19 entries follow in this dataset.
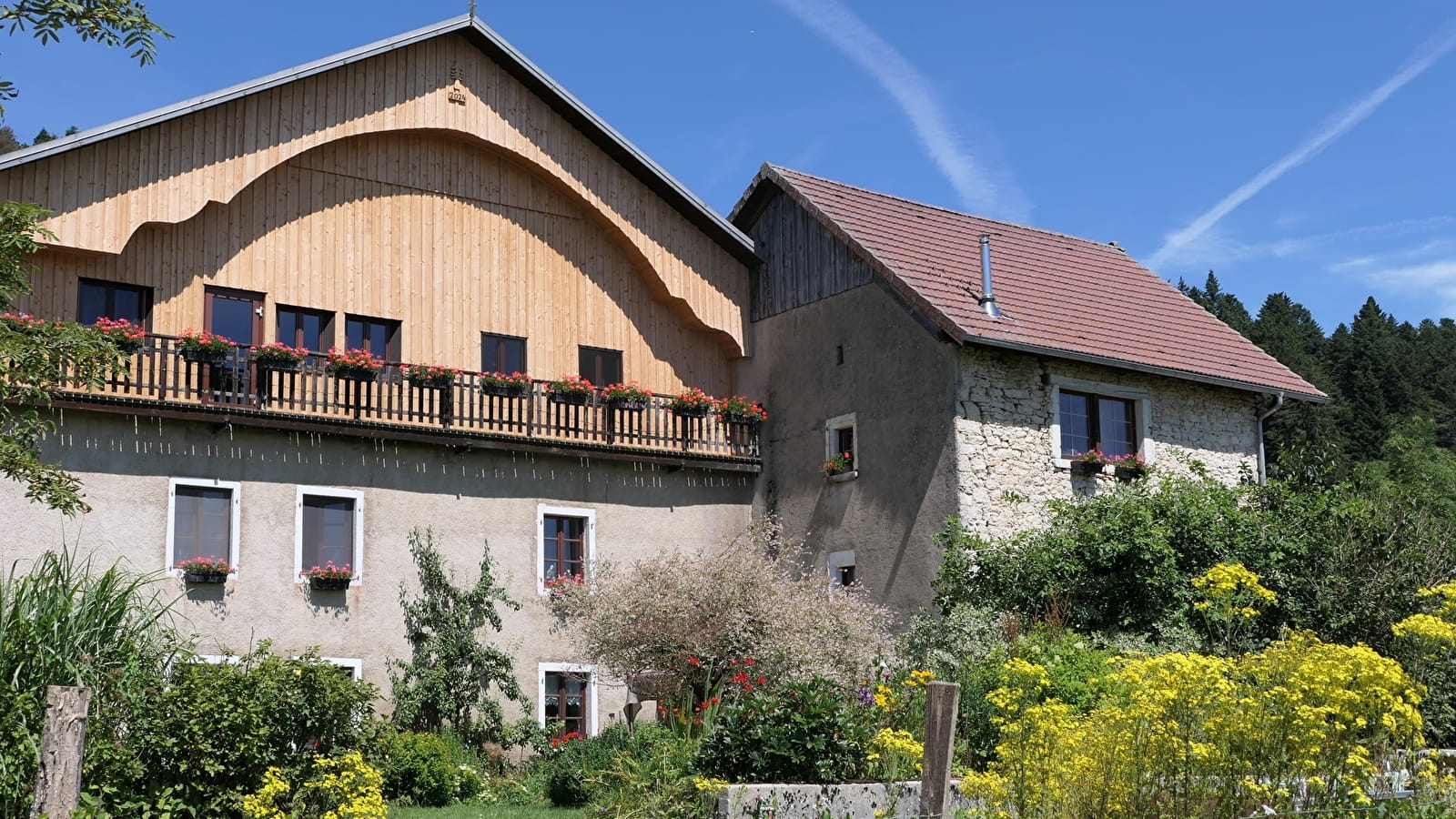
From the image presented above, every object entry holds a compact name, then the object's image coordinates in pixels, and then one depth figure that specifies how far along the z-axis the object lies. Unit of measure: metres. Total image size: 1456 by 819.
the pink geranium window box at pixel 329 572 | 18.03
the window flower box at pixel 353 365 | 18.50
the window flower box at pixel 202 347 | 17.48
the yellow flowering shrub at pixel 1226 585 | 10.46
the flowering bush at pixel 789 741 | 11.43
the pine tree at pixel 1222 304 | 52.92
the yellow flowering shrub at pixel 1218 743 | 8.56
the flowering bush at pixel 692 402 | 21.44
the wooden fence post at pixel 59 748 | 9.18
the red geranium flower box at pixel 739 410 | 22.00
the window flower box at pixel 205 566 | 17.22
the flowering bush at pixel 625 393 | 20.84
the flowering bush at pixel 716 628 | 16.53
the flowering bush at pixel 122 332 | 16.80
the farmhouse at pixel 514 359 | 17.75
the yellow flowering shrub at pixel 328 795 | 10.02
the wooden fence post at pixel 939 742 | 9.24
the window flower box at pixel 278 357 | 17.98
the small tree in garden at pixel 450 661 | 18.34
